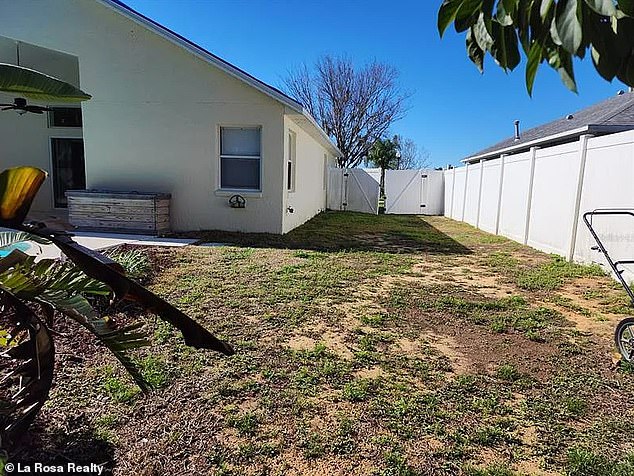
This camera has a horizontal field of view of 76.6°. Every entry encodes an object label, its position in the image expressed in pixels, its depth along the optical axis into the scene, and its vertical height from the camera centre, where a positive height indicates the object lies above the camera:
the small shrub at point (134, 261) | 5.22 -1.05
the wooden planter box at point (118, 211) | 9.05 -0.62
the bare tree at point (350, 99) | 29.22 +6.80
